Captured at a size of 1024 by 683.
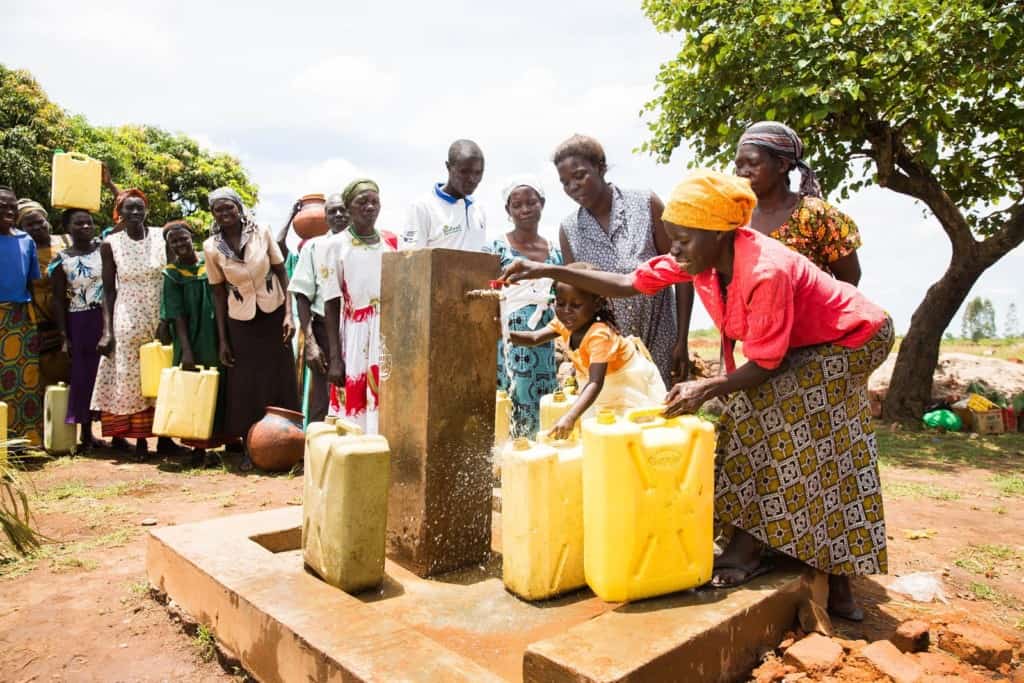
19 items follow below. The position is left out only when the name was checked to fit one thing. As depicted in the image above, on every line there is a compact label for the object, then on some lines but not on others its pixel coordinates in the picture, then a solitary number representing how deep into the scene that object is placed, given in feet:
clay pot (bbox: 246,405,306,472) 19.19
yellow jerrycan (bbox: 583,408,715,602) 7.48
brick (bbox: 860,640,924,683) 6.70
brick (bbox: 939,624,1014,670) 7.76
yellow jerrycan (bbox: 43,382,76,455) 21.43
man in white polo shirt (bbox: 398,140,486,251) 14.47
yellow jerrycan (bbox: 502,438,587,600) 8.56
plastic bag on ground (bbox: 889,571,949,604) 10.22
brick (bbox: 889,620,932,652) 7.73
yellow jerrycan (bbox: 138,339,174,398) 20.99
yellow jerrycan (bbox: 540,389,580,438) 12.17
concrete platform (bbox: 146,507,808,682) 6.57
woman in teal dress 13.88
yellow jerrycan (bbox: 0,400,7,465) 16.54
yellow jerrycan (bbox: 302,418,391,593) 8.85
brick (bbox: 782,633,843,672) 6.99
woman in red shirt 8.06
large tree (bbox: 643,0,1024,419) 24.16
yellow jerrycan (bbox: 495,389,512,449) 14.74
